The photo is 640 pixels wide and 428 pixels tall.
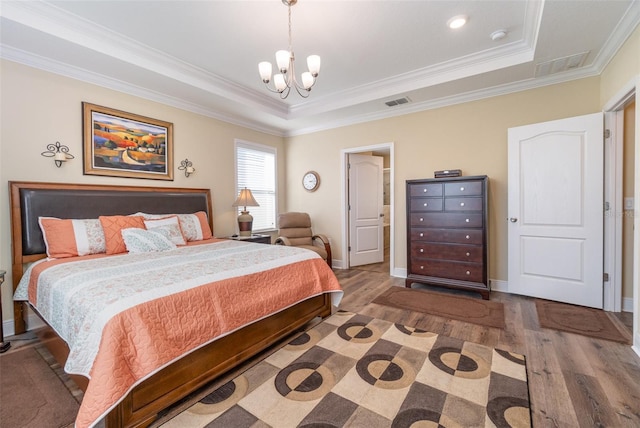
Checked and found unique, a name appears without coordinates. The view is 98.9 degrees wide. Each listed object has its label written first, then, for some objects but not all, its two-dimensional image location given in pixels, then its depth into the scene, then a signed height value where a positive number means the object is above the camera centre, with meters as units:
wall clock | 5.07 +0.57
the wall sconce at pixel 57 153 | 2.72 +0.60
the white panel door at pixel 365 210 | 4.91 +0.01
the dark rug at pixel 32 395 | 1.51 -1.13
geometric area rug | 1.47 -1.11
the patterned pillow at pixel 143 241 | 2.67 -0.28
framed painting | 2.99 +0.82
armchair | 4.35 -0.39
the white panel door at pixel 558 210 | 2.84 -0.01
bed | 1.32 -0.57
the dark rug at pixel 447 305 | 2.73 -1.07
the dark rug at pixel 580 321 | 2.32 -1.06
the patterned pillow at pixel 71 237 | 2.49 -0.23
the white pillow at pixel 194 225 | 3.38 -0.17
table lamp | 4.18 -0.05
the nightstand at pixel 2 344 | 2.20 -1.07
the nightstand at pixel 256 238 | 4.05 -0.40
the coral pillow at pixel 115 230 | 2.70 -0.17
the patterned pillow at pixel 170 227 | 2.99 -0.16
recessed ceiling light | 2.42 +1.70
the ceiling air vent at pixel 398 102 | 3.80 +1.55
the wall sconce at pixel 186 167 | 3.85 +0.63
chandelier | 2.06 +1.14
